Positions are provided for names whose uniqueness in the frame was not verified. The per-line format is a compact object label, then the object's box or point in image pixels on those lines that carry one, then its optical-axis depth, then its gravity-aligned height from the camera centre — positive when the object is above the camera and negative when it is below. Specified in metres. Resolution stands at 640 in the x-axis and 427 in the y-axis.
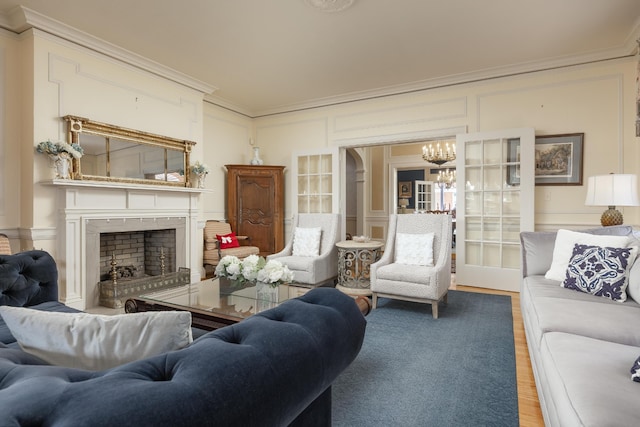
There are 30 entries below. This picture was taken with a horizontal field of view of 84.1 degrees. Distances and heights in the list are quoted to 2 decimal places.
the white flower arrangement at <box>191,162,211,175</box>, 4.75 +0.55
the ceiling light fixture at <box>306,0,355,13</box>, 2.99 +1.75
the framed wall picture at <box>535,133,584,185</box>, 4.08 +0.59
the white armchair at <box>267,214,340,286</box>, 4.01 -0.58
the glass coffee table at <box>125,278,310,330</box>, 2.05 -0.61
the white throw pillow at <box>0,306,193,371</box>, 0.78 -0.29
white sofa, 0.99 -0.55
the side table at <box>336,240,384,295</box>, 4.06 -0.65
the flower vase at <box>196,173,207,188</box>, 4.83 +0.40
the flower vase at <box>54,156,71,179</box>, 3.35 +0.40
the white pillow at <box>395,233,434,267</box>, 3.64 -0.42
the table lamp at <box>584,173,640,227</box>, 3.04 +0.16
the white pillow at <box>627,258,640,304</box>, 2.10 -0.45
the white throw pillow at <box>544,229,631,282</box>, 2.47 -0.25
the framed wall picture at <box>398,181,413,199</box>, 10.17 +0.55
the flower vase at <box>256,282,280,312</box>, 2.27 -0.60
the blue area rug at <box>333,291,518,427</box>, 1.71 -0.99
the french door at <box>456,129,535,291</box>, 4.18 +0.06
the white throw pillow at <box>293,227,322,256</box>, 4.43 -0.41
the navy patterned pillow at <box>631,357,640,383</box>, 1.10 -0.51
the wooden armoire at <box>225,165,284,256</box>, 5.69 +0.03
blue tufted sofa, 0.49 -0.29
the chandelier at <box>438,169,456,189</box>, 9.62 +0.87
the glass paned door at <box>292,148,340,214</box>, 5.53 +0.45
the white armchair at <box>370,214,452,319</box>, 3.21 -0.57
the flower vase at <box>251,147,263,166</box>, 5.82 +0.83
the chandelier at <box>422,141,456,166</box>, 6.48 +1.01
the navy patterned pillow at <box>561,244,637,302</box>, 2.19 -0.41
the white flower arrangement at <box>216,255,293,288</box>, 2.62 -0.47
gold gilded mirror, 3.61 +0.63
